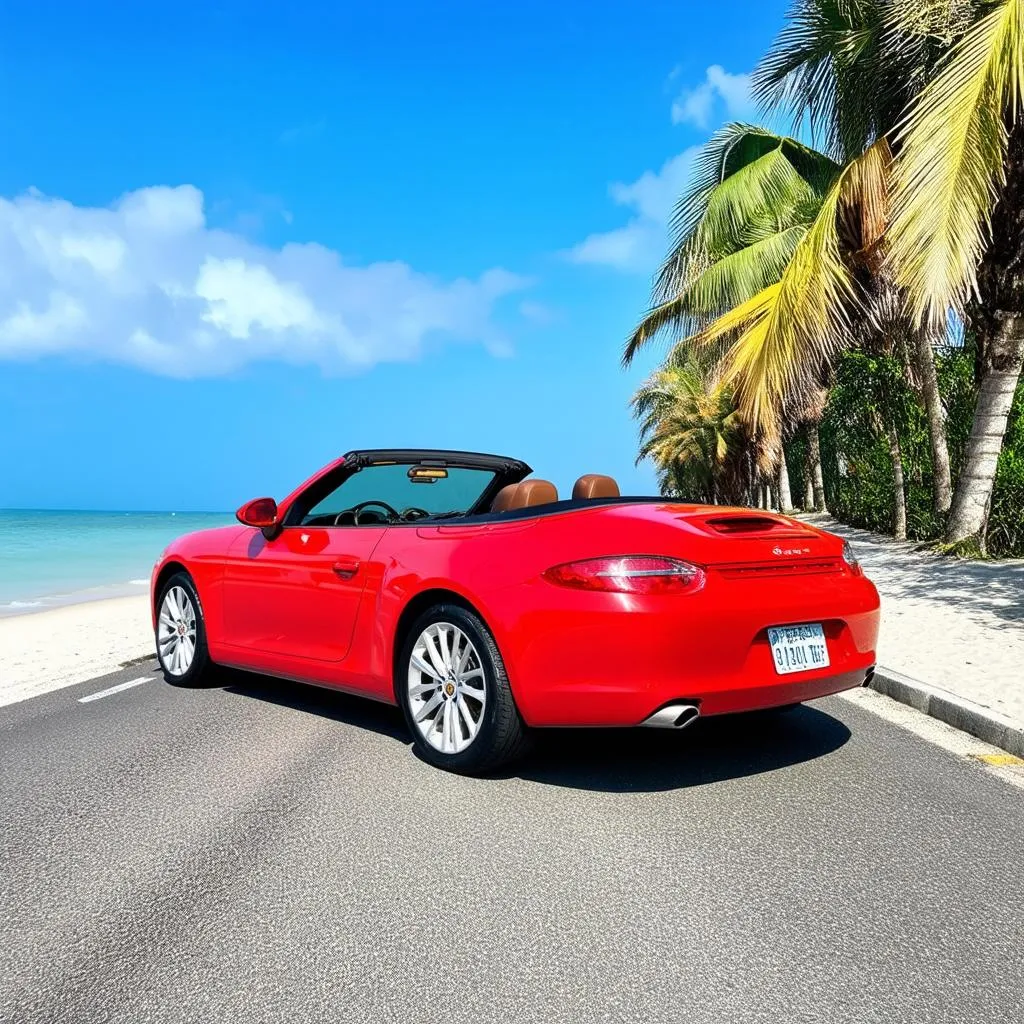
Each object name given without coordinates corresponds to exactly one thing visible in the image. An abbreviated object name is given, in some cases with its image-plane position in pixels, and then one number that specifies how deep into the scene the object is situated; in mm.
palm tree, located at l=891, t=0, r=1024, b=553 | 10180
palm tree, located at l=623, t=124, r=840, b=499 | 22234
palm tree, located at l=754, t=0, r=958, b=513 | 13148
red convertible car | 3863
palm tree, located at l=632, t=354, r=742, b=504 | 40156
